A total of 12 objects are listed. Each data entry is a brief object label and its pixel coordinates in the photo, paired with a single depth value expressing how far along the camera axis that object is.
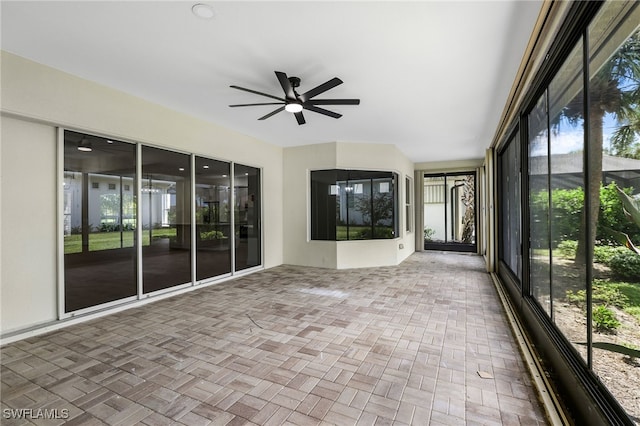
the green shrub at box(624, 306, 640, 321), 1.26
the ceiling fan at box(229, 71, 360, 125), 2.91
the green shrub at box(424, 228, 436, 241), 9.82
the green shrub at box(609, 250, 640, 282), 1.25
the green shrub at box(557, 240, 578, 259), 1.94
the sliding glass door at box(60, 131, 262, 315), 3.46
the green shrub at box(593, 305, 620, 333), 1.47
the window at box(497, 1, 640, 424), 1.31
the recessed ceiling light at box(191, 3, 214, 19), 2.17
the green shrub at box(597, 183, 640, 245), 1.29
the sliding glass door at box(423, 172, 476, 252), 9.02
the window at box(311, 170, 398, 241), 6.42
